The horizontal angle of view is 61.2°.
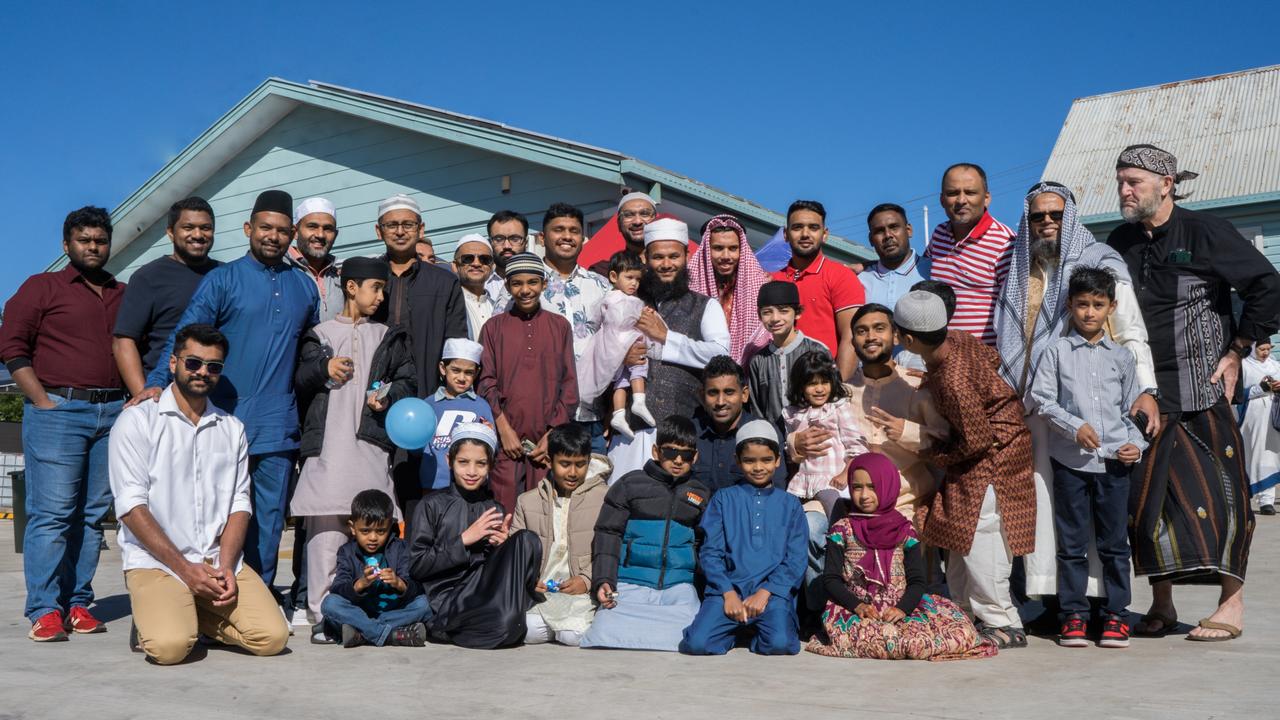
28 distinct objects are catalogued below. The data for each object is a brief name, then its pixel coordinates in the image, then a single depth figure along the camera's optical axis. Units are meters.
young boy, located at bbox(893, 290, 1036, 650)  5.19
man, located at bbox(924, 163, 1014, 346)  6.06
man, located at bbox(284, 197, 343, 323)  6.23
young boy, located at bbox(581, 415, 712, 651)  5.46
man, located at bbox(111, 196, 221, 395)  5.58
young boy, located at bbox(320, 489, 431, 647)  5.20
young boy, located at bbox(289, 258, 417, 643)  5.59
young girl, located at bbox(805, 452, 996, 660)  4.87
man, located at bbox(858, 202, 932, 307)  6.85
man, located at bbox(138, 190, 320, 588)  5.57
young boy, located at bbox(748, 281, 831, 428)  5.89
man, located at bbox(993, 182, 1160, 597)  5.29
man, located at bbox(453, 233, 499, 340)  6.73
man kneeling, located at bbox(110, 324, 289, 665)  4.93
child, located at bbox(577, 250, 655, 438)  6.04
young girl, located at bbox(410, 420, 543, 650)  5.26
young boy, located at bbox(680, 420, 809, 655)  5.07
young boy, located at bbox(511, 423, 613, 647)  5.60
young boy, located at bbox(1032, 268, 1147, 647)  5.15
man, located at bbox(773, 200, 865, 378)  6.48
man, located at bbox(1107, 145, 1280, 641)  5.27
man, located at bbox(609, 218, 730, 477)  6.06
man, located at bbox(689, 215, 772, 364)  6.39
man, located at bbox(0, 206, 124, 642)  5.52
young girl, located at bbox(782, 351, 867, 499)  5.63
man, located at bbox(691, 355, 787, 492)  5.78
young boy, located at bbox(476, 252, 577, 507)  5.93
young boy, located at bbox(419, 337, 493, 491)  5.82
